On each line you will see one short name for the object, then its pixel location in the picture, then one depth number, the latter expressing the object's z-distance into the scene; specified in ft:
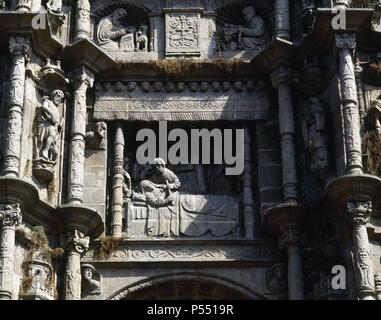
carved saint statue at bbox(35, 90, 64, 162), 59.21
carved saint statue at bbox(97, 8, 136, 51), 64.90
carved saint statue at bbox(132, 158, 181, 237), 60.03
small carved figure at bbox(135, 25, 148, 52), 64.76
